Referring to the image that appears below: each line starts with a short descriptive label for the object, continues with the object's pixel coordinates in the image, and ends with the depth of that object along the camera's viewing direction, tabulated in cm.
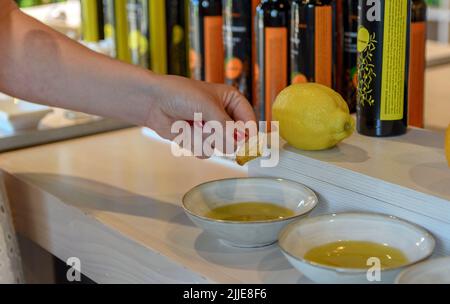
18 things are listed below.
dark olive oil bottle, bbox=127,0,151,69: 171
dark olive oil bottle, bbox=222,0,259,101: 147
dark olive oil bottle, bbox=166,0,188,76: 168
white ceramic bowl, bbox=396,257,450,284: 96
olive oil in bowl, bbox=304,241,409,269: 101
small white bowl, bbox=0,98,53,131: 155
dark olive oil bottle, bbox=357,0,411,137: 117
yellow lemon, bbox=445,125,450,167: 108
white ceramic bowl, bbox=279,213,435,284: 100
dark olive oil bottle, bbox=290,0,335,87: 135
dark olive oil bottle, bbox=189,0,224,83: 154
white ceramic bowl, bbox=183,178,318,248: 107
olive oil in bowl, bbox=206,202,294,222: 112
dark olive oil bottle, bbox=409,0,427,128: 138
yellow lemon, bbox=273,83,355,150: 115
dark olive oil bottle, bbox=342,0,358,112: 141
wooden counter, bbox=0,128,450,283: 106
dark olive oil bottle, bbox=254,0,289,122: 138
